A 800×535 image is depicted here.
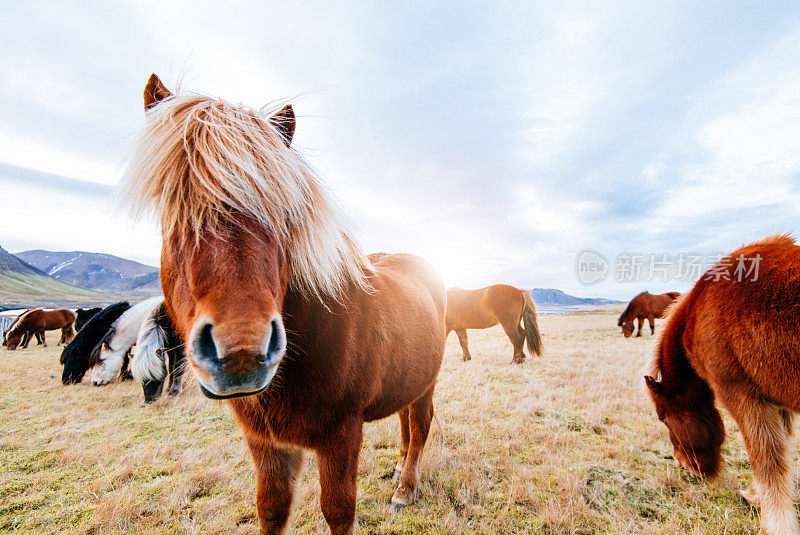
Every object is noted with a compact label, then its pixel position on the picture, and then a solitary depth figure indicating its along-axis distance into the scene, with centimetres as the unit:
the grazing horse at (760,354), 212
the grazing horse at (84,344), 685
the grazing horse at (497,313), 903
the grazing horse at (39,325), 1439
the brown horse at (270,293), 101
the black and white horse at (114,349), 675
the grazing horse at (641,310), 1692
